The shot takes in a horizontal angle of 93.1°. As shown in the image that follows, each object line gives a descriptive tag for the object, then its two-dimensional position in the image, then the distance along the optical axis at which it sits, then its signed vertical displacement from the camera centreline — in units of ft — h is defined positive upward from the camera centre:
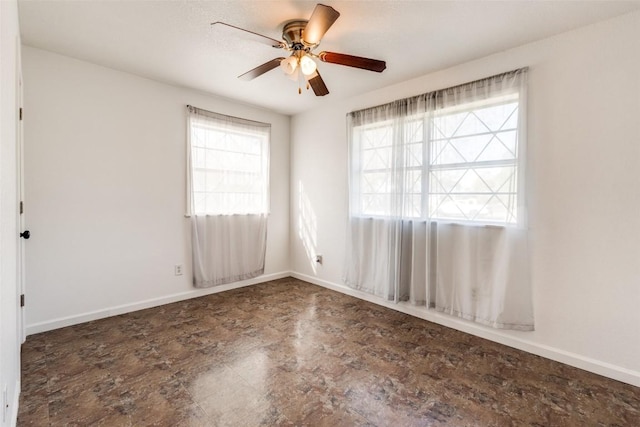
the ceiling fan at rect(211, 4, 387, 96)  7.00 +3.70
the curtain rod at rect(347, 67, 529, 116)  8.42 +3.83
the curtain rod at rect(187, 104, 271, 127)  12.21 +3.93
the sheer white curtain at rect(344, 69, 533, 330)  8.57 +0.19
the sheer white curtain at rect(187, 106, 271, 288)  12.42 +0.50
